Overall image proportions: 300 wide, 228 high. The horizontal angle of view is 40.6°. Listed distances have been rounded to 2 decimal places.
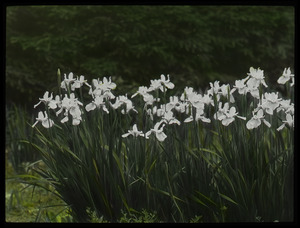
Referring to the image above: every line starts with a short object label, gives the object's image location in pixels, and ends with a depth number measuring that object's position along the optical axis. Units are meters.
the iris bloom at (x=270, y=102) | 3.46
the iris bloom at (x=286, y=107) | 3.53
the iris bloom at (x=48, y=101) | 3.56
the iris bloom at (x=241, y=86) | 3.60
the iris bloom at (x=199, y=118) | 3.46
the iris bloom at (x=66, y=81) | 3.66
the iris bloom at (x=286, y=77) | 3.72
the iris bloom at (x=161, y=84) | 3.67
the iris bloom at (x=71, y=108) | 3.51
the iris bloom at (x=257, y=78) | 3.57
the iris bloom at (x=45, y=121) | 3.53
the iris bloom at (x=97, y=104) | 3.56
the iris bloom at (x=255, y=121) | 3.40
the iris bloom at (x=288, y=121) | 3.48
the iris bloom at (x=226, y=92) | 3.57
